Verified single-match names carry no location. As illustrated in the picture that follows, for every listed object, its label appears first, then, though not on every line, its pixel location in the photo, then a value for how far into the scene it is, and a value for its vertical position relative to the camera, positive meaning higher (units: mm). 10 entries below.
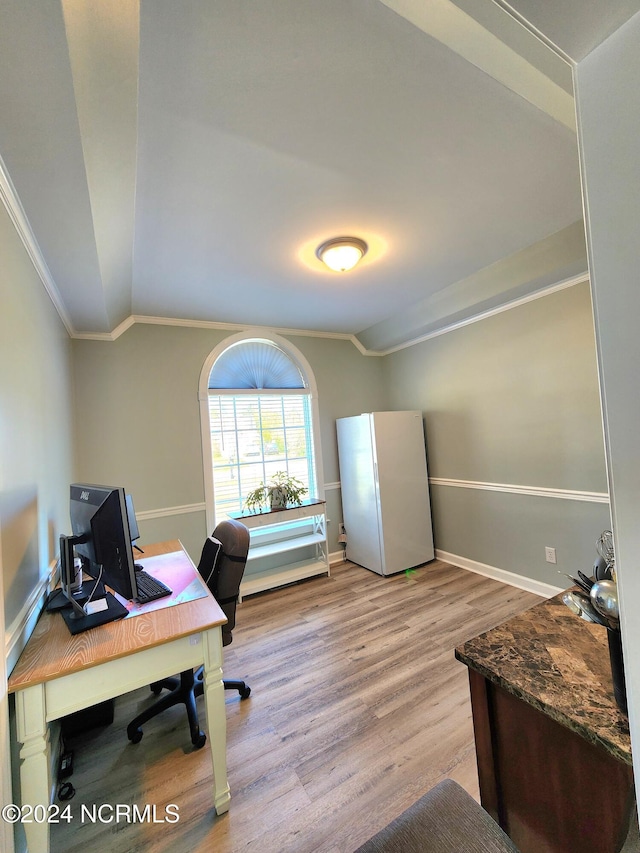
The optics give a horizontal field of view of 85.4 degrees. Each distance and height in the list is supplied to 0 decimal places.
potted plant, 3377 -523
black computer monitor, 1344 -341
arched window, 3436 +261
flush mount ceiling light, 2119 +1156
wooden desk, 1062 -738
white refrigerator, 3439 -579
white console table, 3254 -1057
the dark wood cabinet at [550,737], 728 -730
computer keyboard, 1581 -661
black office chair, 1729 -781
